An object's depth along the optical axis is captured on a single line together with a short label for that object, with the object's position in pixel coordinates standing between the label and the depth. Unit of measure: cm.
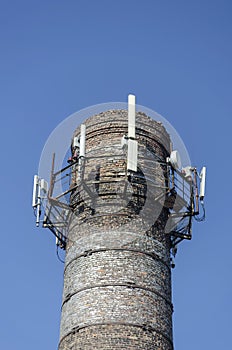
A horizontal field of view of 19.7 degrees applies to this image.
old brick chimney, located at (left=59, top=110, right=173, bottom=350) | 1805
